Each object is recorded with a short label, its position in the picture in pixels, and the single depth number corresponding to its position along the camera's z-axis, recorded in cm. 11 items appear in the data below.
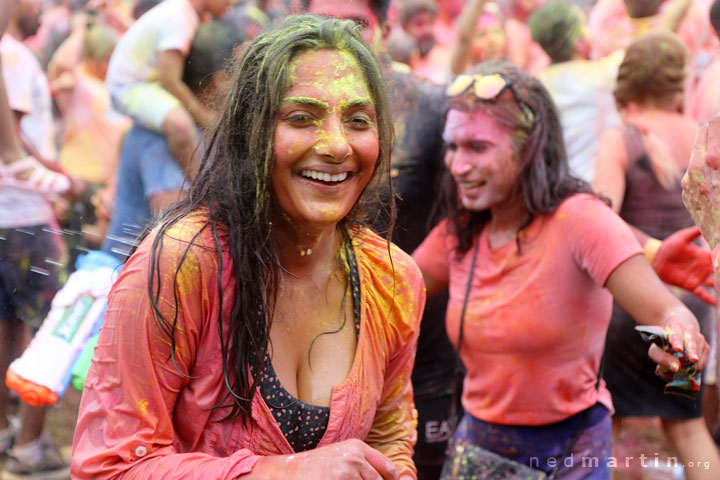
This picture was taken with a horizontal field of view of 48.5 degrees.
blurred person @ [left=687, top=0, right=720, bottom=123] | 457
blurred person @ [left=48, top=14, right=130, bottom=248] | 529
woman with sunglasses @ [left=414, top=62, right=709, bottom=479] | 265
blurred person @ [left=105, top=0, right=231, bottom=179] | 381
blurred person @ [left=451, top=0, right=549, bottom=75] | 479
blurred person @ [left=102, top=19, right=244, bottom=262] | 375
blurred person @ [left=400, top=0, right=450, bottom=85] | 632
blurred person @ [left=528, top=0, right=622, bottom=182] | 469
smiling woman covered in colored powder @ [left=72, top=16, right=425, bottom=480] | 163
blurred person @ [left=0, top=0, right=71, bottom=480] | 361
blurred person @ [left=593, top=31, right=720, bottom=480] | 344
